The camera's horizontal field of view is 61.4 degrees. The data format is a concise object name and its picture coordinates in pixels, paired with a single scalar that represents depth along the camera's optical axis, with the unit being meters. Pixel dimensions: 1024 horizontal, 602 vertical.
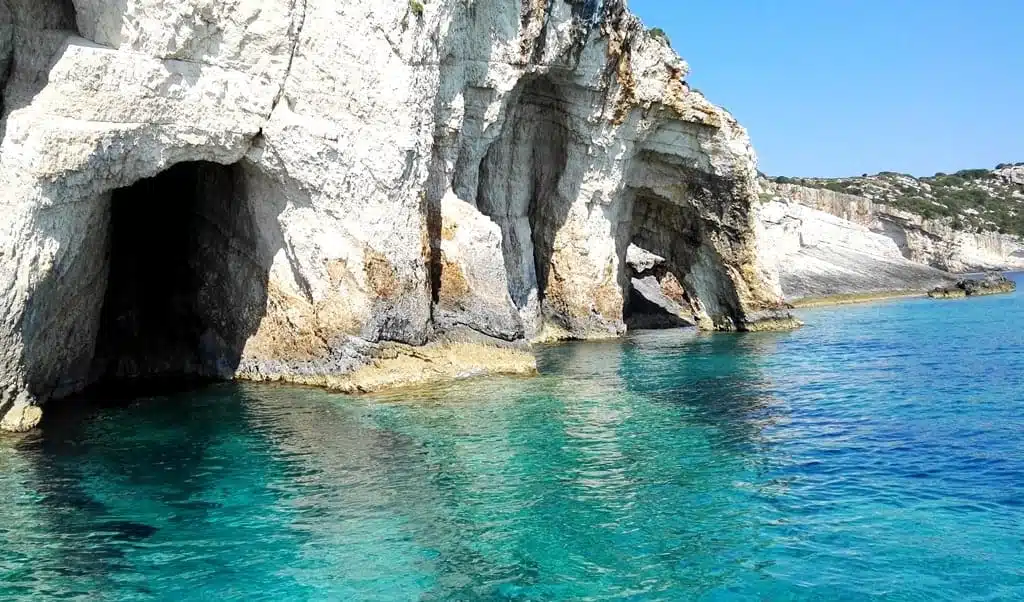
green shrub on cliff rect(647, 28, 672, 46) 31.75
